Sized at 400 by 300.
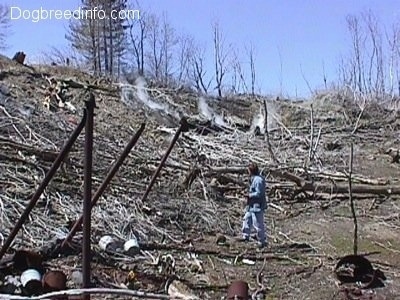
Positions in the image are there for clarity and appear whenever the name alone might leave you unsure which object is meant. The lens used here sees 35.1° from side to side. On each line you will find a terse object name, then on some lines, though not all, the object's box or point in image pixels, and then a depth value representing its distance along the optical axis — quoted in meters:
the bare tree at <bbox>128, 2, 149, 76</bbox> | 38.90
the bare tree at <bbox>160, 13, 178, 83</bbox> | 34.54
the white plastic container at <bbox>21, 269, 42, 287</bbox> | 7.06
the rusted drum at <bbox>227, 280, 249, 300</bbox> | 6.17
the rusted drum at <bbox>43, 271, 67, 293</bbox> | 6.68
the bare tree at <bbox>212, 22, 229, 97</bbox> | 29.39
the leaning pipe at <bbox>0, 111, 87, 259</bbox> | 6.55
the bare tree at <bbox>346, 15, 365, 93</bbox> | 32.37
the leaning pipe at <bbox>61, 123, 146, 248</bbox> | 7.67
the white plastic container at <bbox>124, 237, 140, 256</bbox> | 9.12
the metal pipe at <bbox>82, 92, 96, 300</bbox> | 5.88
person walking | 10.32
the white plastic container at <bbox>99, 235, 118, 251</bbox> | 8.99
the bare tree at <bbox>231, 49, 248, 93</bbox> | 29.11
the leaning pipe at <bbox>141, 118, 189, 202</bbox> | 10.92
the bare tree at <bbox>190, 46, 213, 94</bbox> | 31.16
